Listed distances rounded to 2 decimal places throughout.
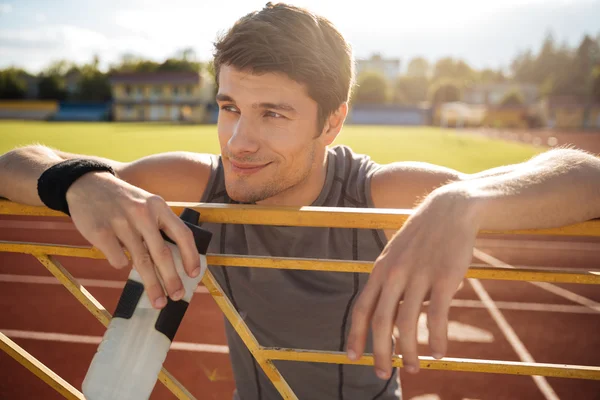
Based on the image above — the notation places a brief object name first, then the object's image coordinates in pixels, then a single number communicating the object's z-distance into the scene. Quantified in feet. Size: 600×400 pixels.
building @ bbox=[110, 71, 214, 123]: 203.92
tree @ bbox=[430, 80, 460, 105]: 223.51
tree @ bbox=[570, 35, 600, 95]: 261.85
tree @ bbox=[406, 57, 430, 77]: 411.13
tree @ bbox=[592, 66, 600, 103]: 227.08
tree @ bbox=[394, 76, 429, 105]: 297.94
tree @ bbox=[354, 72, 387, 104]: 211.92
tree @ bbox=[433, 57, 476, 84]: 362.33
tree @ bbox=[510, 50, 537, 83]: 323.16
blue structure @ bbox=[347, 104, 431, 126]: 200.75
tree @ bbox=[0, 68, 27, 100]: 212.84
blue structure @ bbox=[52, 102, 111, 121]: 203.31
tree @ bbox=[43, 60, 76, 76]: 255.47
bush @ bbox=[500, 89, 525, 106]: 205.10
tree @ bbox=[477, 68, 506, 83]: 347.19
